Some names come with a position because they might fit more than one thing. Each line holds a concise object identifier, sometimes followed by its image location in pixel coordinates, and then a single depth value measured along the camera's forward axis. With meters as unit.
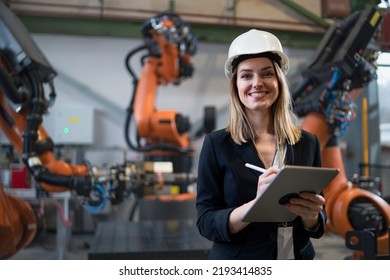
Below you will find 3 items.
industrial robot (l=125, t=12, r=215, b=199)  2.55
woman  0.80
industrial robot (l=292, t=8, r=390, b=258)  1.45
